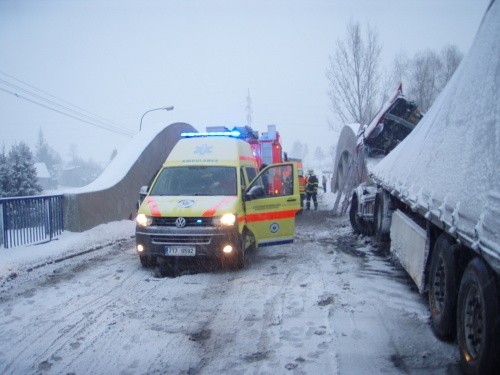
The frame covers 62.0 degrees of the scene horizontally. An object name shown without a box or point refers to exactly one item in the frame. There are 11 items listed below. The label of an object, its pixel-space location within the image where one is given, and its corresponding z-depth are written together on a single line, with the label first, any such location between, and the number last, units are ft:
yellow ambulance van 23.02
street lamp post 93.83
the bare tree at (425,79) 158.88
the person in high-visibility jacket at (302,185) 66.08
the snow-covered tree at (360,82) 106.42
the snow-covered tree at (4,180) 94.02
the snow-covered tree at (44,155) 340.18
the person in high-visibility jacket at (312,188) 62.08
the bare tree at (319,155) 501.97
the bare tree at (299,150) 526.16
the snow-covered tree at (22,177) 95.96
